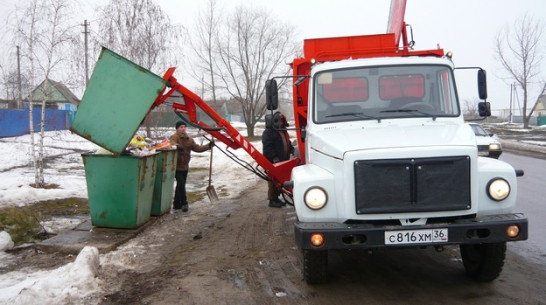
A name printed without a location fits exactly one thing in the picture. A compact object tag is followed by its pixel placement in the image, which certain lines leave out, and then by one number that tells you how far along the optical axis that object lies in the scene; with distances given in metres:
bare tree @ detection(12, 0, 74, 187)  10.81
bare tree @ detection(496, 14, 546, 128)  41.81
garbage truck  4.07
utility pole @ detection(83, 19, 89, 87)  13.88
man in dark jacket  8.85
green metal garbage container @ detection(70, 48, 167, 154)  6.54
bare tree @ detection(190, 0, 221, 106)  36.17
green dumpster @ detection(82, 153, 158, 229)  7.11
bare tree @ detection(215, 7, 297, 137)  36.59
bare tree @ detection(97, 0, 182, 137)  17.08
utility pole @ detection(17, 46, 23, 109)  11.39
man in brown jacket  9.08
